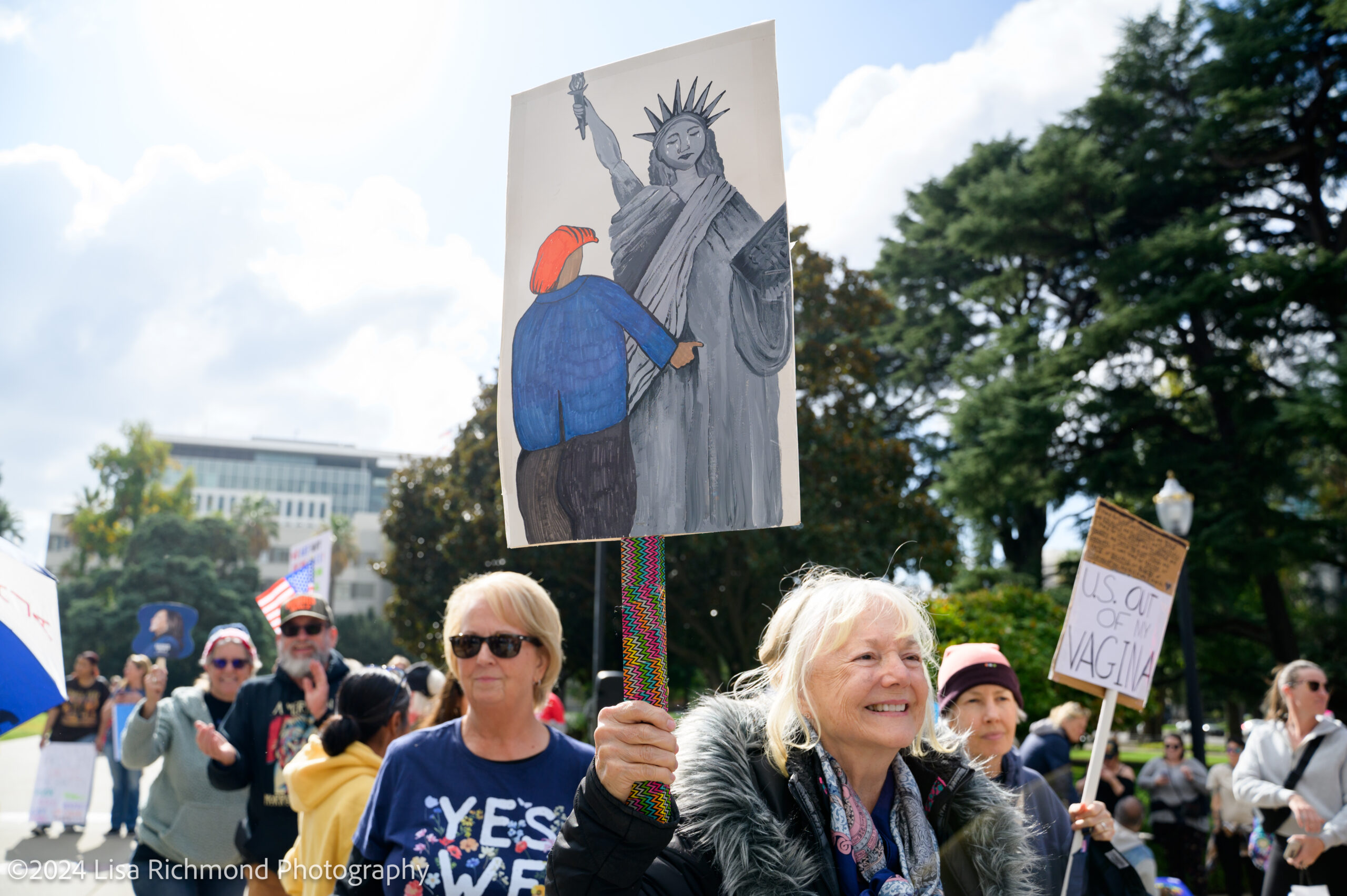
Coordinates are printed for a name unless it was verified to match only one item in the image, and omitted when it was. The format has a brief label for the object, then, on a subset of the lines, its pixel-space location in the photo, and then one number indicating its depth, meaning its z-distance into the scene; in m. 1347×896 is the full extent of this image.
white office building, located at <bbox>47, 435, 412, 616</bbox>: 109.06
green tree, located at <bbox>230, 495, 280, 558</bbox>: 64.62
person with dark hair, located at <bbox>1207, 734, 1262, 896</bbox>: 8.43
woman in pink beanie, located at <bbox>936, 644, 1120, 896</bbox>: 3.01
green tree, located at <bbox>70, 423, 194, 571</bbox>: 48.38
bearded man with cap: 4.01
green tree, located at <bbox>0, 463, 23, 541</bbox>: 55.69
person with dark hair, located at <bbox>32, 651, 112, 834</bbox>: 10.16
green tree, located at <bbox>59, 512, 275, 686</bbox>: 42.47
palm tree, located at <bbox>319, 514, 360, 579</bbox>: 68.12
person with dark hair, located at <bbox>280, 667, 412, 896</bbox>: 3.04
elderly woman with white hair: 1.74
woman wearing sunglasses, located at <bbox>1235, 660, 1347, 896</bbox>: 4.90
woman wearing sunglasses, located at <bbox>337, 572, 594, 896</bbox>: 2.36
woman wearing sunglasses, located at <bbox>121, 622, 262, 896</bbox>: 4.20
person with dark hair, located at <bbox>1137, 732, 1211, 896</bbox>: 8.69
